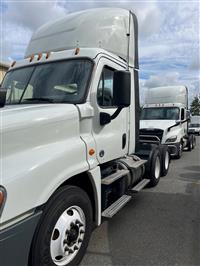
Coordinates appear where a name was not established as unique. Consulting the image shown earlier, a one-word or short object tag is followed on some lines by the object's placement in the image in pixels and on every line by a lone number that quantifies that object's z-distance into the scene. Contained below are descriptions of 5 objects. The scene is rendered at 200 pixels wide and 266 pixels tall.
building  11.62
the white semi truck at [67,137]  1.77
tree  58.11
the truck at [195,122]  22.42
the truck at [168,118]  8.05
